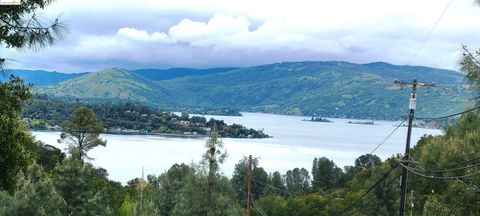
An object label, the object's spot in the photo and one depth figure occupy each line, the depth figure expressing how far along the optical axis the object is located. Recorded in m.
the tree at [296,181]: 74.06
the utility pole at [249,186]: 20.34
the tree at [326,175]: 73.81
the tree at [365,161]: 78.33
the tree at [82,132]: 37.22
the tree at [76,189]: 24.27
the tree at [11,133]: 8.65
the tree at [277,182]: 71.69
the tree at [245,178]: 68.70
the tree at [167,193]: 40.09
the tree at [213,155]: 23.22
